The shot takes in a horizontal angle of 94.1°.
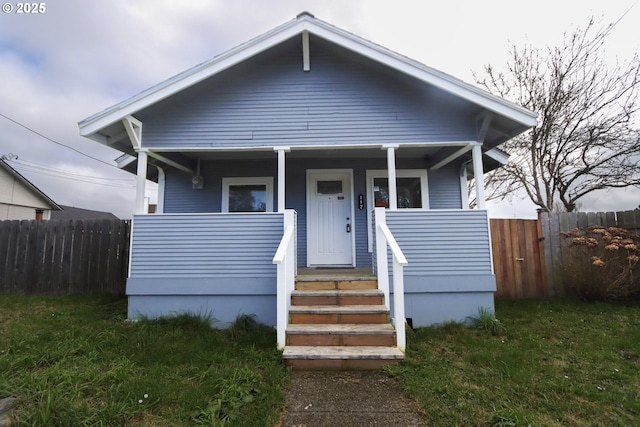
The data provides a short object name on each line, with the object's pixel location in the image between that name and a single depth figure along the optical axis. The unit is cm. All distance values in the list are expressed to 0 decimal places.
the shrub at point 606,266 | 523
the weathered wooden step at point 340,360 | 305
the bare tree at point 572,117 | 892
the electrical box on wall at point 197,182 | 615
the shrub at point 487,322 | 415
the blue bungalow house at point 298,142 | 450
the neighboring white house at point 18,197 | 1411
